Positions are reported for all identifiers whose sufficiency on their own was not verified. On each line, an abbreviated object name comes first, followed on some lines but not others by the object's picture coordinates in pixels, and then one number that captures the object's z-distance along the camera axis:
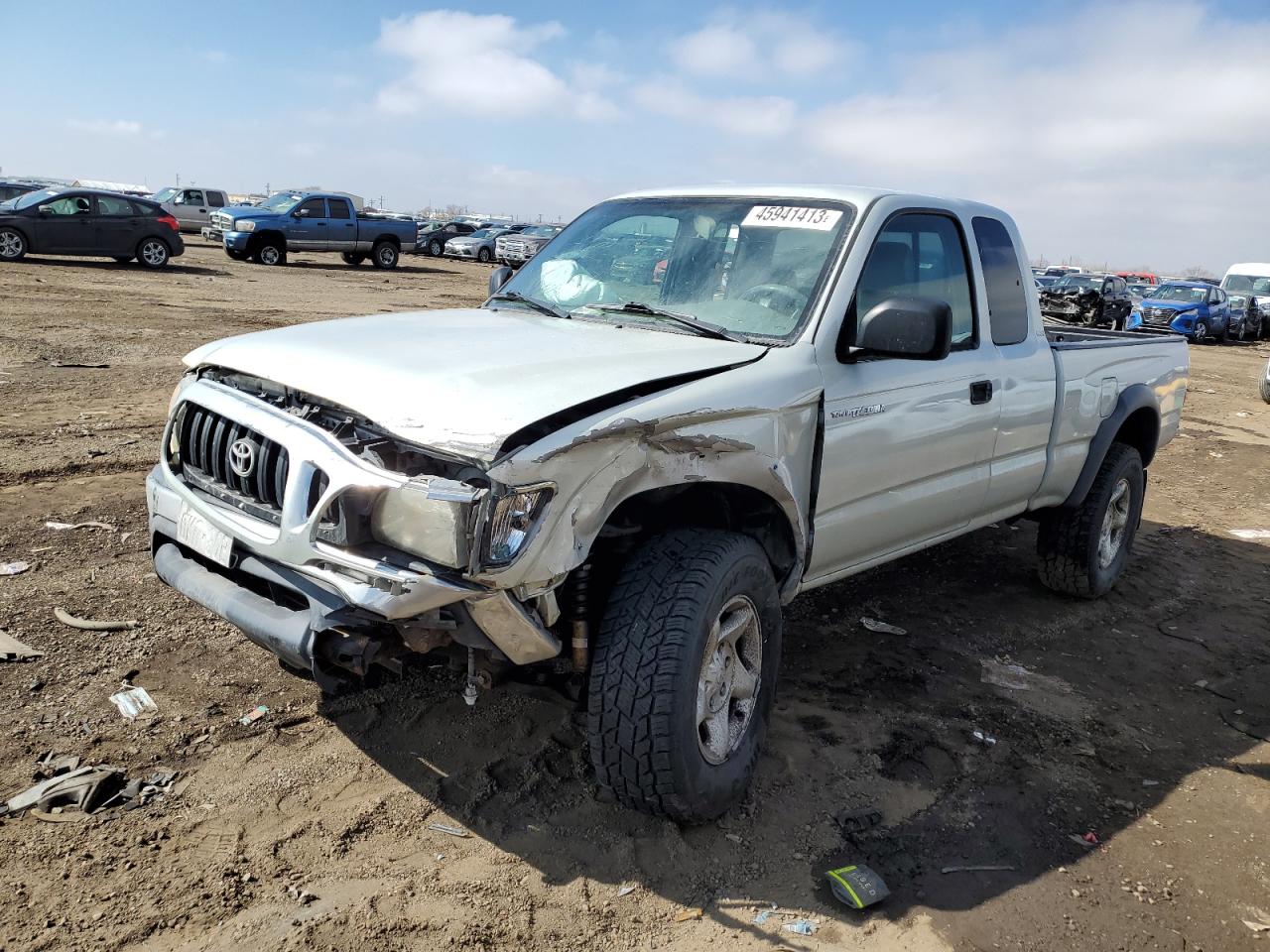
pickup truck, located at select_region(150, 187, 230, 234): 32.19
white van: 29.36
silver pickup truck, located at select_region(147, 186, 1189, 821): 2.65
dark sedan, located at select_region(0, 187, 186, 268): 19.64
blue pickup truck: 24.89
